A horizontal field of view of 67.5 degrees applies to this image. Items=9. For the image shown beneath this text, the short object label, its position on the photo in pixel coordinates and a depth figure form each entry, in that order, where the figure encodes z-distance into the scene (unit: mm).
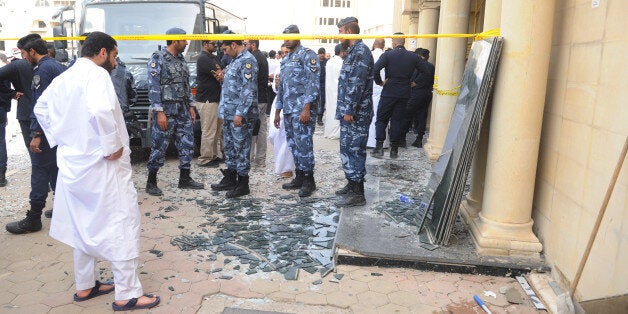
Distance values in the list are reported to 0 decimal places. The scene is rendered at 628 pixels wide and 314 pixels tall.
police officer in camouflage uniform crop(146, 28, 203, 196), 5352
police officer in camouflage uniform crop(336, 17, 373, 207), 4816
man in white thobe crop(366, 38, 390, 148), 8172
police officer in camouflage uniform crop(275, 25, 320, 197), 5211
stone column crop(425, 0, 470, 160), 6910
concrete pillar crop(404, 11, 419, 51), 12523
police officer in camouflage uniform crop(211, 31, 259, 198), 5227
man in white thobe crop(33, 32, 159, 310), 2824
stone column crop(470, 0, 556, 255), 3449
